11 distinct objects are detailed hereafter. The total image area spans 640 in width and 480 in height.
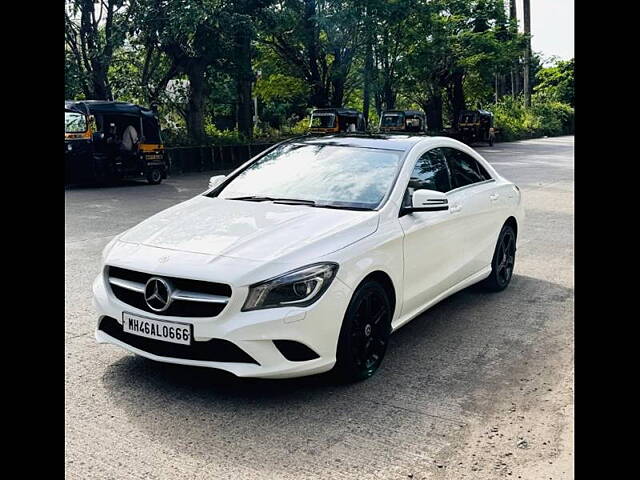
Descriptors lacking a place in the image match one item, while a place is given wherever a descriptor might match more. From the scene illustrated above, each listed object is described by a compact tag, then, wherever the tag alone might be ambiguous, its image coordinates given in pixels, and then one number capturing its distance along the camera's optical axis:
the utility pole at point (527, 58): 53.87
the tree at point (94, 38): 23.14
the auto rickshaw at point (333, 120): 30.88
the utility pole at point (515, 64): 46.03
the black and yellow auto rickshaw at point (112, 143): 18.09
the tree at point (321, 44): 31.36
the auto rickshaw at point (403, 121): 36.00
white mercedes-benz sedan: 4.19
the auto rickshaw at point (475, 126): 42.12
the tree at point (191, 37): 22.03
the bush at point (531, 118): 52.47
